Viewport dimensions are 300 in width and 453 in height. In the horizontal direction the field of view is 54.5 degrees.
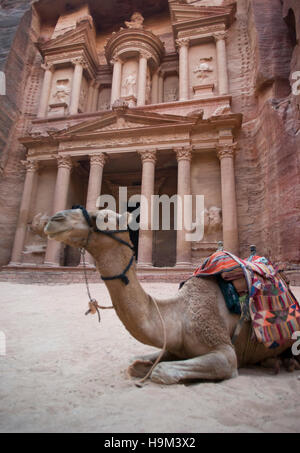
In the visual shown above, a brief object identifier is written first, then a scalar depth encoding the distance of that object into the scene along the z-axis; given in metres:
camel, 2.57
